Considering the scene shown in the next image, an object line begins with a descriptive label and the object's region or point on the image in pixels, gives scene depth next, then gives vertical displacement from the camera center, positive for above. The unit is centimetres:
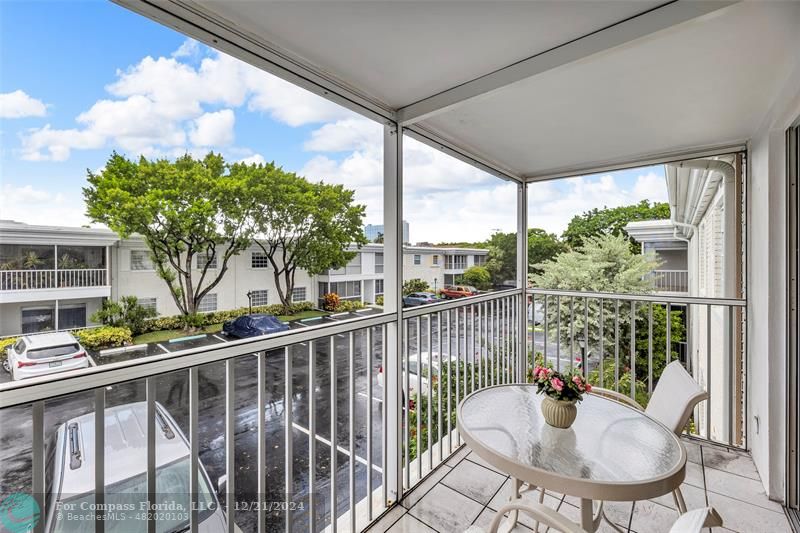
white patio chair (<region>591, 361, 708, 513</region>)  165 -70
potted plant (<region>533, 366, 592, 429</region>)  162 -63
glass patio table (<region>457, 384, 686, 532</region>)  127 -80
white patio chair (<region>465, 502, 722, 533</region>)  88 -84
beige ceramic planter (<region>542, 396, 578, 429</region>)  163 -71
